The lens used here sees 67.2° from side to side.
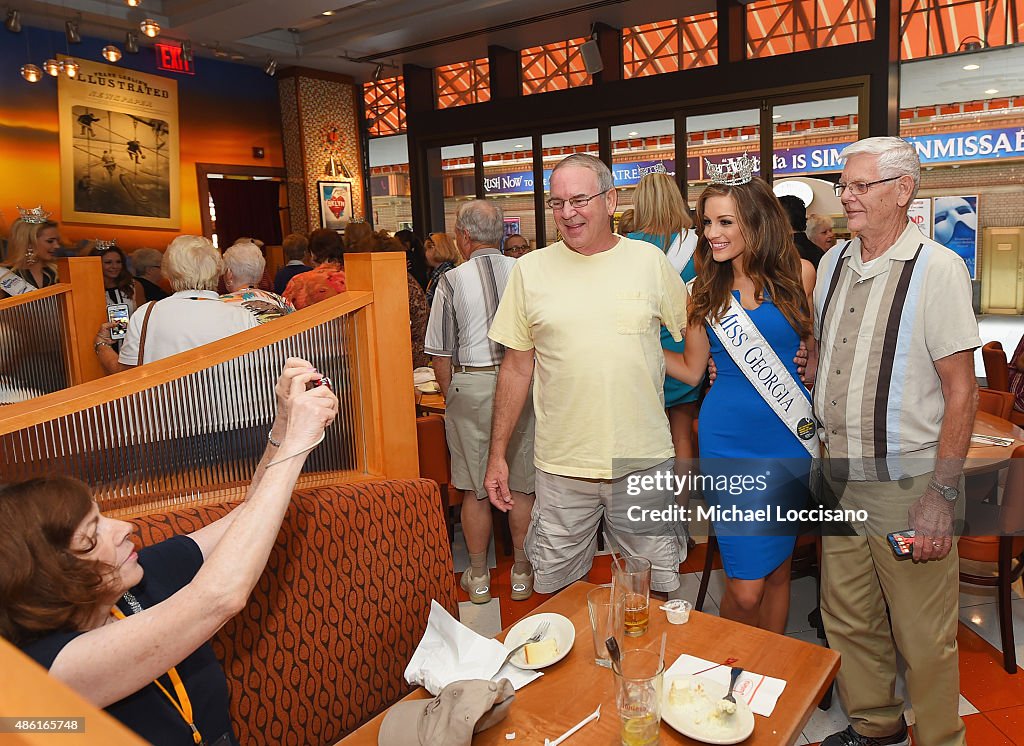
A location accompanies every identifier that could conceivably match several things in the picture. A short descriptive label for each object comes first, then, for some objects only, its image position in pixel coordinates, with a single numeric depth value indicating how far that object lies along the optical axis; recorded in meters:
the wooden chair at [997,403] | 3.36
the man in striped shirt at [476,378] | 3.29
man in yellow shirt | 2.28
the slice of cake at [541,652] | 1.57
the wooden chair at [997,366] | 3.97
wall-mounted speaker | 8.16
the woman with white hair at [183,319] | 2.80
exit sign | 7.77
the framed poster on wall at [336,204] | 10.87
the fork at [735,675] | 1.47
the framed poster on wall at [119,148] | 8.55
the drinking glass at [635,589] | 1.57
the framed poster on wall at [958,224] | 7.43
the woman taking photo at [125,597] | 1.11
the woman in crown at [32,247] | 4.61
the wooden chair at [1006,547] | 2.66
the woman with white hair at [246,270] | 3.13
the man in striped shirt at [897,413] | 1.89
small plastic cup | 1.74
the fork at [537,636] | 1.58
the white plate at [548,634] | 1.58
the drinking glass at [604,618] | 1.51
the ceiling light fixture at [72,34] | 7.46
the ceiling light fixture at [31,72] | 7.31
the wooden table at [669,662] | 1.37
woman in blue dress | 2.23
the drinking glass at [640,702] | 1.28
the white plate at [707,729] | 1.31
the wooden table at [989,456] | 2.57
